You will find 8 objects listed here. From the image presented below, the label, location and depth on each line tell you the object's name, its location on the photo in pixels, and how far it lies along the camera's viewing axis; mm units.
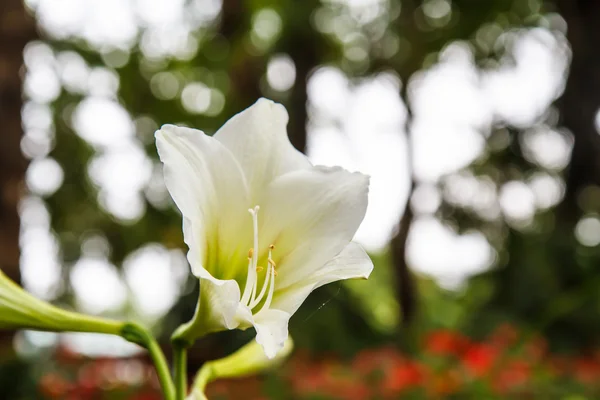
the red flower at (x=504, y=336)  3124
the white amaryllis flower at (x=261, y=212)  519
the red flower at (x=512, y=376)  2141
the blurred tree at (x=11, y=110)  2418
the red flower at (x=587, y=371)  2438
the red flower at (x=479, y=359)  2354
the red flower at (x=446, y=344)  2820
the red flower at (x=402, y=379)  2107
